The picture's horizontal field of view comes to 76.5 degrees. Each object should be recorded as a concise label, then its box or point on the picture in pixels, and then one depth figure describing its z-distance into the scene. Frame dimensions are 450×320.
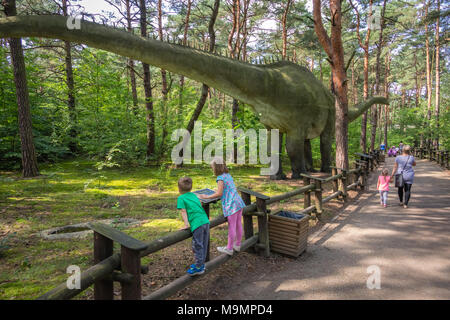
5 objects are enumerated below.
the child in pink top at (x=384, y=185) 6.54
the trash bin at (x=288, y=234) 3.92
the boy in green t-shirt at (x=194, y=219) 2.81
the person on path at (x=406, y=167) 6.33
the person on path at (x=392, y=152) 23.89
